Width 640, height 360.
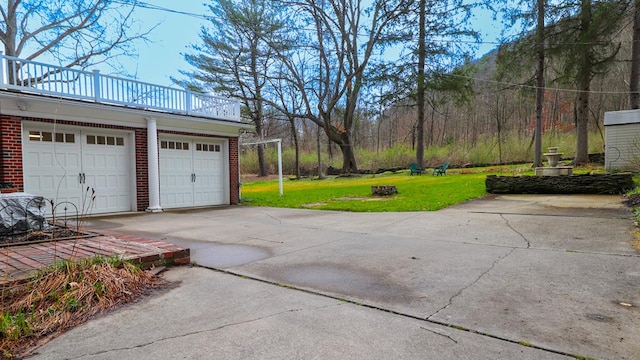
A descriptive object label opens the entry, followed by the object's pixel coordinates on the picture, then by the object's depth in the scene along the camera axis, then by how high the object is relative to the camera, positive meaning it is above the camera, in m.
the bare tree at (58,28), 16.61 +7.14
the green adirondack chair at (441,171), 21.27 -0.30
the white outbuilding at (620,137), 13.25 +0.98
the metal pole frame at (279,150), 14.12 +0.73
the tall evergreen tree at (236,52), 23.06 +8.63
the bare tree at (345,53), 23.31 +8.24
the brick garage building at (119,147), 8.11 +0.70
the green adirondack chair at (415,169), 23.10 -0.18
